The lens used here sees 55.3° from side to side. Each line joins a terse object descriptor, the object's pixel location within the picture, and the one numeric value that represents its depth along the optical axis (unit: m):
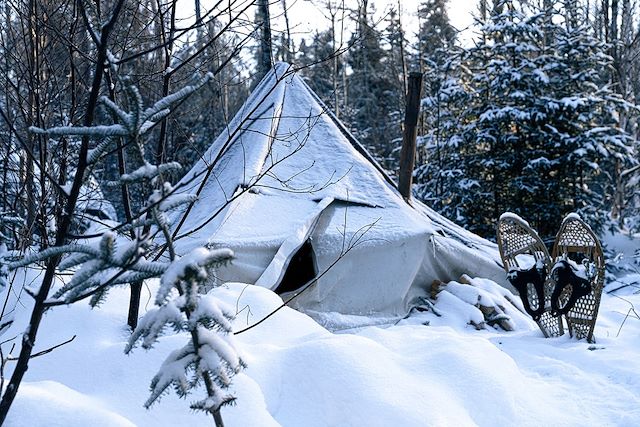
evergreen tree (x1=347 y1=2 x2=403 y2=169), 24.64
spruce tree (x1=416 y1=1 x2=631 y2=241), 9.56
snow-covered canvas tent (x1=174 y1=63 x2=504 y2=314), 5.20
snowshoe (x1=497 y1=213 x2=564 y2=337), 4.81
